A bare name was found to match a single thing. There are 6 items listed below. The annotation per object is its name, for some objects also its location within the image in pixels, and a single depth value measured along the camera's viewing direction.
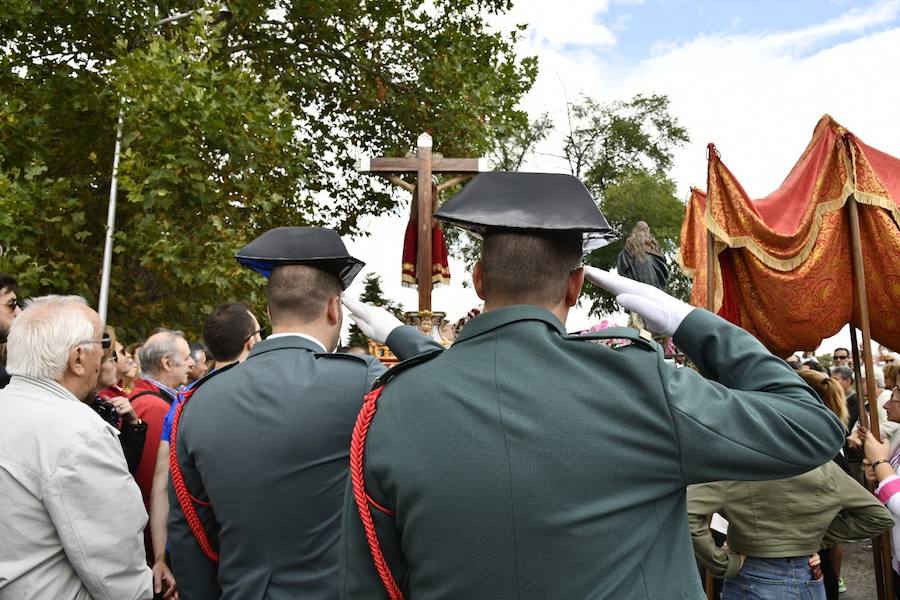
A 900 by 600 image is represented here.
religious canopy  3.99
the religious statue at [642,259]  6.88
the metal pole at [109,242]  9.56
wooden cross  10.94
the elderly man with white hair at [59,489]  2.24
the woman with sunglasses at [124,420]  3.47
